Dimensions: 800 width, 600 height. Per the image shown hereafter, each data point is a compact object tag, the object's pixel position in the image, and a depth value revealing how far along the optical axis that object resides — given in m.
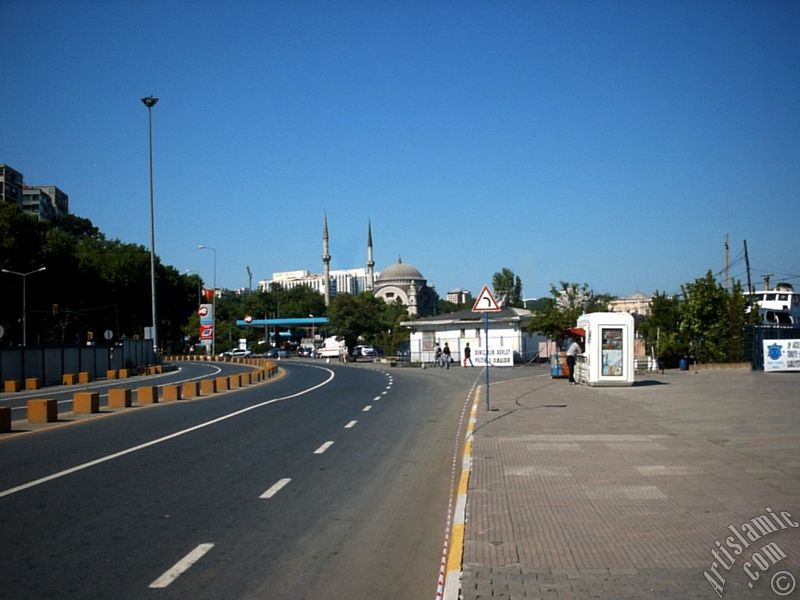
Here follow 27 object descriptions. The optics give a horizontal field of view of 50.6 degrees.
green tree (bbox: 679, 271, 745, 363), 47.66
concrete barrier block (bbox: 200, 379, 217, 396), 35.47
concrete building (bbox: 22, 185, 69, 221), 139.62
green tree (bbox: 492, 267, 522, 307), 129.50
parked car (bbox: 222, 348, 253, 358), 108.75
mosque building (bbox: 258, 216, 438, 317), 169.88
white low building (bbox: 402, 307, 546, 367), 64.38
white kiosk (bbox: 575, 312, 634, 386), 31.27
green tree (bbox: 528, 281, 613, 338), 63.19
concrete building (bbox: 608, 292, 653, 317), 158.70
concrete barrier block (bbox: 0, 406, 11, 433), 19.83
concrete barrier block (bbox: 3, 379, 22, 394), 42.00
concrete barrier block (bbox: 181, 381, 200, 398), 33.41
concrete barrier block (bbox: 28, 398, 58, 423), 22.33
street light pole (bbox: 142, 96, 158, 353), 63.33
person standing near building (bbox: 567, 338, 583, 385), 35.03
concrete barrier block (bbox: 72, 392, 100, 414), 25.33
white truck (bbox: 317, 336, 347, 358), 105.25
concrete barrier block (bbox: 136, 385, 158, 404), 29.67
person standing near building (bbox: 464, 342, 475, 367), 62.31
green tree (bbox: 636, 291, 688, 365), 50.03
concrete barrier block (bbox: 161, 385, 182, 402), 31.31
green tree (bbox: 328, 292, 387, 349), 92.38
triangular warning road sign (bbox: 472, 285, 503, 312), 22.78
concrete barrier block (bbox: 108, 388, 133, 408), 27.90
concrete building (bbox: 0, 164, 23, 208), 129.00
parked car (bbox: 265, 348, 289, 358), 113.88
